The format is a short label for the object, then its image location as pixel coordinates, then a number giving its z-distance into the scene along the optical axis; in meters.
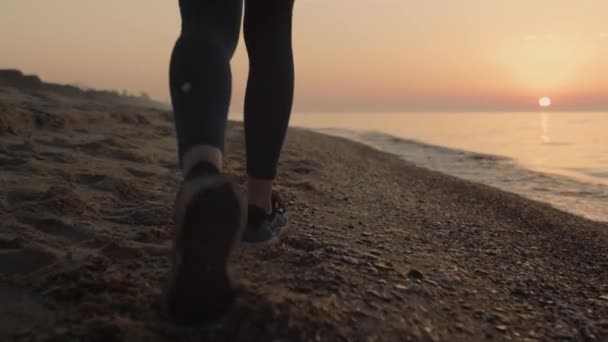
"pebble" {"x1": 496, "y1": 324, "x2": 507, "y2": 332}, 1.33
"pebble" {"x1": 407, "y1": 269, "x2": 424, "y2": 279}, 1.60
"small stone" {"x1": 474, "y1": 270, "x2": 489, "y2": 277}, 1.85
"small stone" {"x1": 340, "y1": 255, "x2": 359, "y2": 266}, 1.65
